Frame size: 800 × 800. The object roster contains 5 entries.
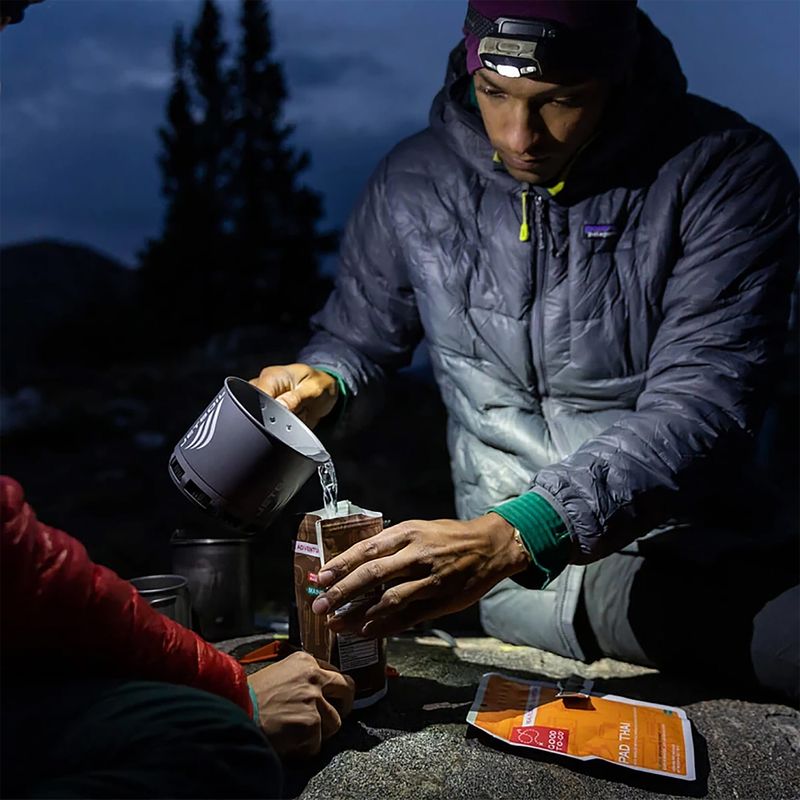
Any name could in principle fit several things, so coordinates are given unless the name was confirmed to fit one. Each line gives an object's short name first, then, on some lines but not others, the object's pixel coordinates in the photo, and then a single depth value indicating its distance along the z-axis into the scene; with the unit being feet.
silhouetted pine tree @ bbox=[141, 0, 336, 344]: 23.21
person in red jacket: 3.61
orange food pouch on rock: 5.38
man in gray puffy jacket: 6.23
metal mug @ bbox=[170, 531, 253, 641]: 7.47
